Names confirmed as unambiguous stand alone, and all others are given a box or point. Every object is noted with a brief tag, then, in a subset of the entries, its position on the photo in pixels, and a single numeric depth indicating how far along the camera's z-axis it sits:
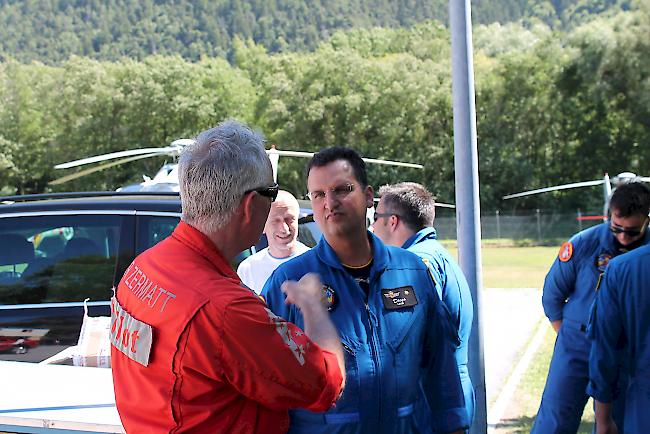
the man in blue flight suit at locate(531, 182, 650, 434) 4.85
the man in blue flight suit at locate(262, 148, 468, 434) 2.78
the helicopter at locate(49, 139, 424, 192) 13.41
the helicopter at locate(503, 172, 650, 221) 22.51
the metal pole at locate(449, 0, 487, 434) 4.34
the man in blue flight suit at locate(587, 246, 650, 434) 3.43
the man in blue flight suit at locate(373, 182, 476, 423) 3.92
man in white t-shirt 4.80
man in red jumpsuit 1.83
